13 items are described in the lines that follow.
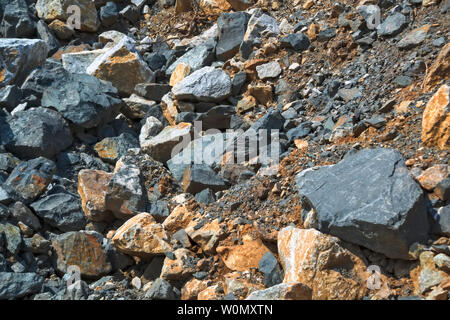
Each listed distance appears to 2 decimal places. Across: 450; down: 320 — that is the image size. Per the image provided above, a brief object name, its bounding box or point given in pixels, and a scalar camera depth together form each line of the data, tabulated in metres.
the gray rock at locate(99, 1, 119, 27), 7.79
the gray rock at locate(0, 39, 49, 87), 6.34
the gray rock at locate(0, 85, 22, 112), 5.95
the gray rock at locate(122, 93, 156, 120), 6.34
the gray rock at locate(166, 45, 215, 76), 6.66
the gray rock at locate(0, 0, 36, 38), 7.36
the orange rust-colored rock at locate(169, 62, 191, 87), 6.46
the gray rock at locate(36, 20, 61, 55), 7.34
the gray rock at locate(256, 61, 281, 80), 6.03
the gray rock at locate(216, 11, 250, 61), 6.64
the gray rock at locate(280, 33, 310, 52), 6.12
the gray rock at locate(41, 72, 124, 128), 5.82
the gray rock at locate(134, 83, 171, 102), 6.40
